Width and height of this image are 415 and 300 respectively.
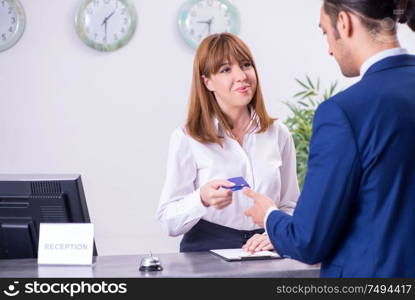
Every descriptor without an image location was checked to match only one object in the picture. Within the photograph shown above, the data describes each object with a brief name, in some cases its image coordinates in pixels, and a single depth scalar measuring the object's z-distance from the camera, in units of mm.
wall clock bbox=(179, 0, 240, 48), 5082
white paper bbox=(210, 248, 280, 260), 2424
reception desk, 2145
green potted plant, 4781
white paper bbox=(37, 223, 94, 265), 2338
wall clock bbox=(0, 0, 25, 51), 4859
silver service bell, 2225
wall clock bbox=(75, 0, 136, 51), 4945
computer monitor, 2350
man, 1562
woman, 2814
